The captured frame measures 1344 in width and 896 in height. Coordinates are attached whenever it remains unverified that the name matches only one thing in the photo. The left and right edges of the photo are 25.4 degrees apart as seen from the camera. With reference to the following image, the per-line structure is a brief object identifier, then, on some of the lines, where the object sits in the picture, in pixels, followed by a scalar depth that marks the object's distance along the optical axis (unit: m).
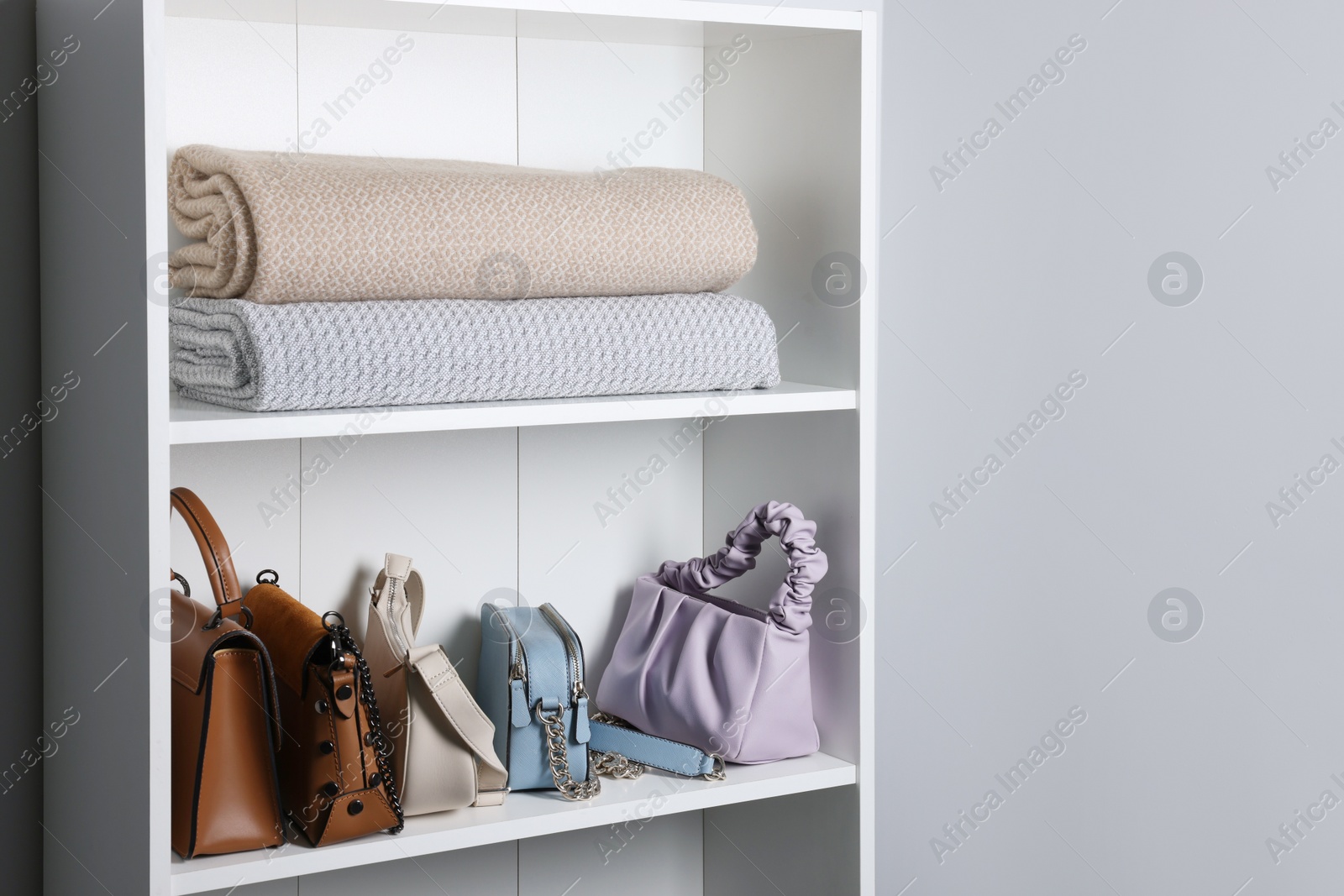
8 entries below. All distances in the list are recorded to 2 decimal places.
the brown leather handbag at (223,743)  2.63
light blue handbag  2.80
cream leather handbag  2.73
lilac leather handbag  2.86
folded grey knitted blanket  2.65
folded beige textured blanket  2.66
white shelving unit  2.61
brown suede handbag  2.66
